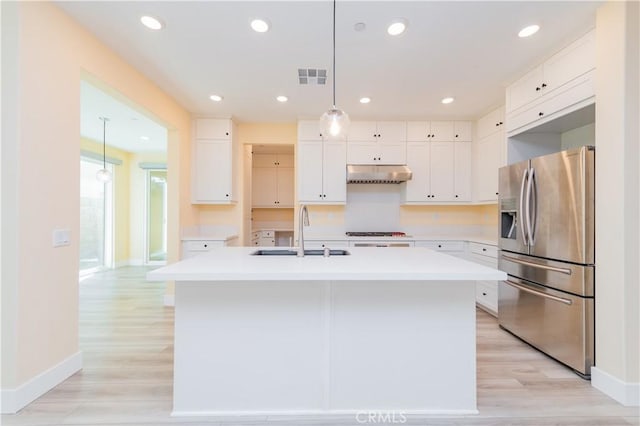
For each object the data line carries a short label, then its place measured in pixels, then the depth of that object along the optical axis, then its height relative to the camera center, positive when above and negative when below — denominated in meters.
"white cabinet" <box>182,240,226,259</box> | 4.10 -0.43
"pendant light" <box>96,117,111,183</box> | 4.72 +0.72
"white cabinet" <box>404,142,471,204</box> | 4.52 +0.68
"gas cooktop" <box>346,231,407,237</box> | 4.54 -0.28
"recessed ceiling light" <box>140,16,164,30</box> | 2.23 +1.45
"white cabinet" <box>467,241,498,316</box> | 3.56 -0.79
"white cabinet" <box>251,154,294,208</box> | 6.28 +0.69
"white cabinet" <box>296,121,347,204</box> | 4.45 +0.67
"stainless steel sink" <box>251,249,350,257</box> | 2.35 -0.30
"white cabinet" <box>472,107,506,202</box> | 3.87 +0.85
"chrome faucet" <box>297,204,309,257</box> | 2.16 -0.07
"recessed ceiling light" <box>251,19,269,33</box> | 2.24 +1.44
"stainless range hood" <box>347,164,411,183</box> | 4.33 +0.61
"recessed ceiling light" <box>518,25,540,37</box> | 2.31 +1.45
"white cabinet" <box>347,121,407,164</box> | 4.49 +1.09
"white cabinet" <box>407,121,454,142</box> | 4.52 +1.23
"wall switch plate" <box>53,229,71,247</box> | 2.11 -0.17
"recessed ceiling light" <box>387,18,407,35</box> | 2.24 +1.44
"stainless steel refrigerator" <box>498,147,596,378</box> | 2.19 -0.31
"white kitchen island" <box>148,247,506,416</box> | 1.81 -0.79
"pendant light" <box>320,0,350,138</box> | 2.24 +0.69
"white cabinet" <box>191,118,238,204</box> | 4.40 +0.89
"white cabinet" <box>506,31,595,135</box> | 2.30 +1.14
